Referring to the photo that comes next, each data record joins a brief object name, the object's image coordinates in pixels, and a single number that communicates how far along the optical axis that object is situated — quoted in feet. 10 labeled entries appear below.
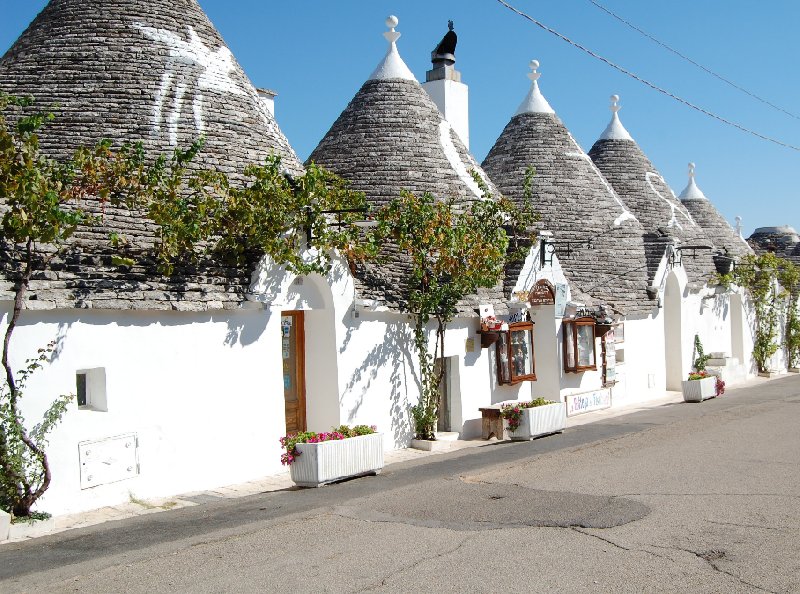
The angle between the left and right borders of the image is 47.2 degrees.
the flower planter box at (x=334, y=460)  37.16
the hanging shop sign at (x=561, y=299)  61.97
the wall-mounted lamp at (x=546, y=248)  61.16
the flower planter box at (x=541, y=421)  51.03
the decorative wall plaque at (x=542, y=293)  59.82
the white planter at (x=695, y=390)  71.10
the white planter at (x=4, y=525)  29.01
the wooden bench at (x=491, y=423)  52.85
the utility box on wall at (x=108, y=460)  33.83
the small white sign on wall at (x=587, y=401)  64.28
